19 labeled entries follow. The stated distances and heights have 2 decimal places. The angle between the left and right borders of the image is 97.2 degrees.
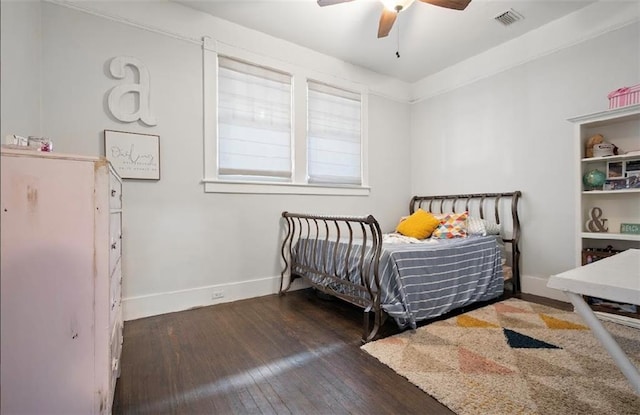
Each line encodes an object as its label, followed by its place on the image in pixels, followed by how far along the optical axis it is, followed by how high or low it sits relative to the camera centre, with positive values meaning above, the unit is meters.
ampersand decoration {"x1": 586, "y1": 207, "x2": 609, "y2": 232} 2.36 -0.13
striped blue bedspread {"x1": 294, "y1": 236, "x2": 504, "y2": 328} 1.89 -0.49
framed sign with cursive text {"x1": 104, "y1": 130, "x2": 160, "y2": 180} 2.14 +0.43
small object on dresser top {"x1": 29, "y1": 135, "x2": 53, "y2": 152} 1.11 +0.26
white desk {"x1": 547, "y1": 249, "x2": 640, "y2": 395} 0.80 -0.24
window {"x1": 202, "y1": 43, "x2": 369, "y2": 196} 2.60 +0.85
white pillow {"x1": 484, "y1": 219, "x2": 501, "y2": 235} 2.88 -0.21
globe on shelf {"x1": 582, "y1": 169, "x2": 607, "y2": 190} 2.29 +0.23
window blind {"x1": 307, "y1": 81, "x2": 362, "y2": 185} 3.18 +0.86
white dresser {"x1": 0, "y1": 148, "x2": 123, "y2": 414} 0.81 -0.23
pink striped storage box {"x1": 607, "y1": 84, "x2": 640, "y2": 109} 2.06 +0.83
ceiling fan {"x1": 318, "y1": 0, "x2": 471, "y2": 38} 1.96 +1.45
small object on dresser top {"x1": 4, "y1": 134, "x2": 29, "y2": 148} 1.04 +0.26
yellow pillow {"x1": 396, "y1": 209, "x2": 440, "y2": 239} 2.97 -0.18
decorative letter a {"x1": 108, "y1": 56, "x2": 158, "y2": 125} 2.15 +0.92
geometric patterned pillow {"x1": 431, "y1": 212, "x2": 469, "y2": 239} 2.80 -0.20
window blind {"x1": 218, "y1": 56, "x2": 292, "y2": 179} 2.66 +0.87
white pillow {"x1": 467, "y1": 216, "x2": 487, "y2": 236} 2.80 -0.19
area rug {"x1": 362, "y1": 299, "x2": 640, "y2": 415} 1.23 -0.85
